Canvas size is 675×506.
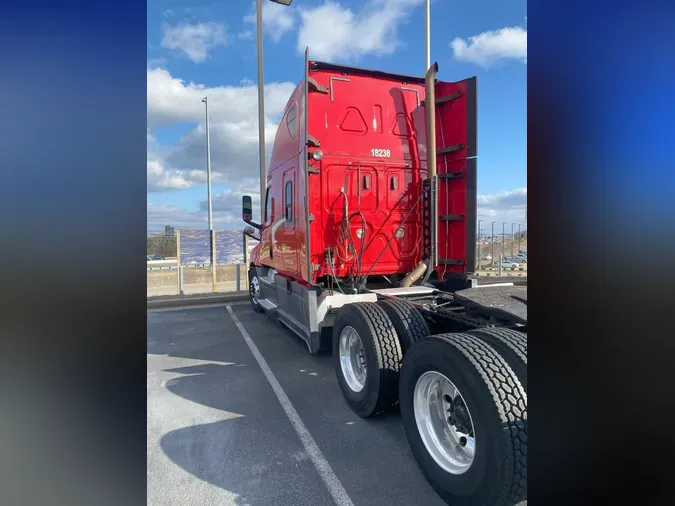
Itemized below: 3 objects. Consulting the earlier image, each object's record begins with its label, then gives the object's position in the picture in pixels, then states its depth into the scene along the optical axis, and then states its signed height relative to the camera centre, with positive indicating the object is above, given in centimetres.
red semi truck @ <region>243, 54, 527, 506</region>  375 +37
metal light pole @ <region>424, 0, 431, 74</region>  1140 +623
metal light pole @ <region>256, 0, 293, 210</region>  1076 +441
